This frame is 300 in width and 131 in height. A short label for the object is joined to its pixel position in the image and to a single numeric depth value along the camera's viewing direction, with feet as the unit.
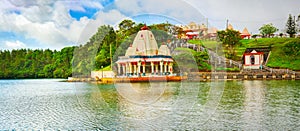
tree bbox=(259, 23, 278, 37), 217.77
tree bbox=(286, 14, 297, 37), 194.92
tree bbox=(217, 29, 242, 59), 156.46
